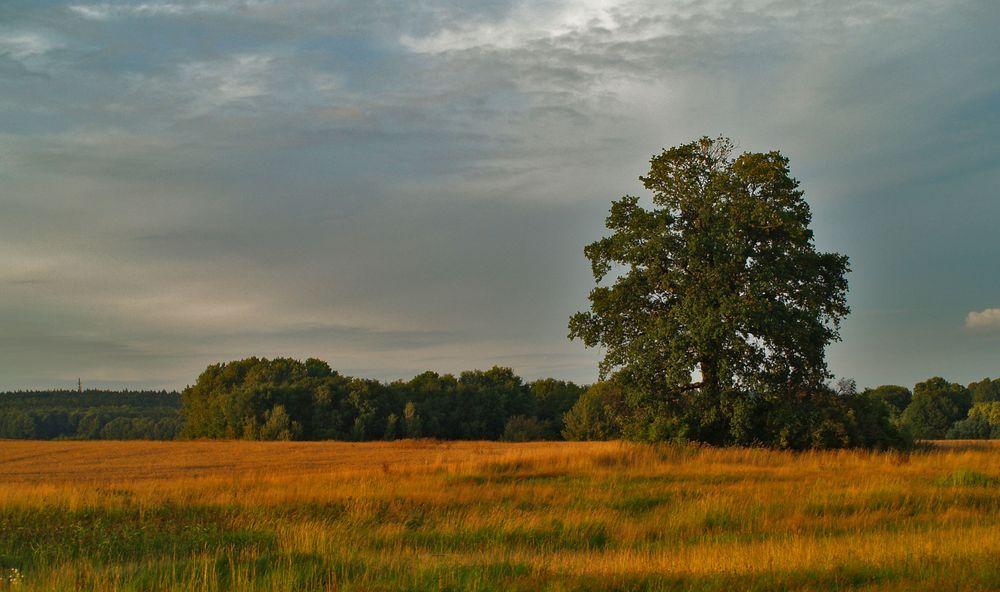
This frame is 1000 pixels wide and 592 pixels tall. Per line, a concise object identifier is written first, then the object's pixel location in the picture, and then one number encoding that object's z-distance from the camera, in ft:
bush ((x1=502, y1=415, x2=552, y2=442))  255.29
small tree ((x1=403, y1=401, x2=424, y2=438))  245.65
